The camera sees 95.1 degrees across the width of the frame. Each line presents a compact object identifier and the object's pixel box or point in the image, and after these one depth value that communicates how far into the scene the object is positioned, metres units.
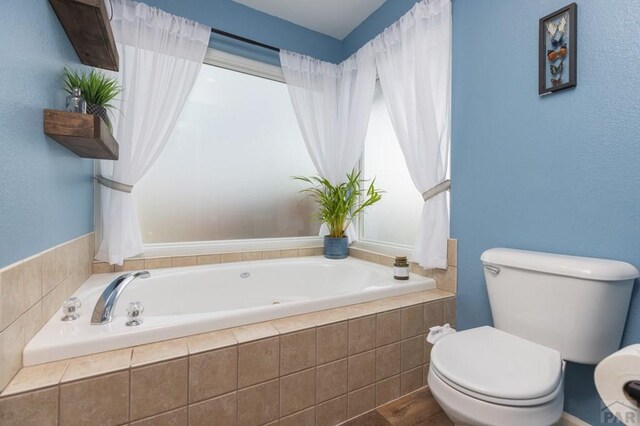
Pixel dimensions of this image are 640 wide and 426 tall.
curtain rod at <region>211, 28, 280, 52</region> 2.20
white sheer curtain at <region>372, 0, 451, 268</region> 1.81
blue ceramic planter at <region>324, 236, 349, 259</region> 2.54
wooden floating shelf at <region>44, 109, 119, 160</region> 1.16
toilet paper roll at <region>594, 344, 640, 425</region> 0.69
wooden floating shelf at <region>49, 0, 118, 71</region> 1.21
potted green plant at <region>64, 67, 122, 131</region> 1.35
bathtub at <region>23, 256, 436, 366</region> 1.05
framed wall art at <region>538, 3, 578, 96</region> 1.27
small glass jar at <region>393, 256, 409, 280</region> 1.89
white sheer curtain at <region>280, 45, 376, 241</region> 2.46
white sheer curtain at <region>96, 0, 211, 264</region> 1.84
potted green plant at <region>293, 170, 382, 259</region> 2.52
